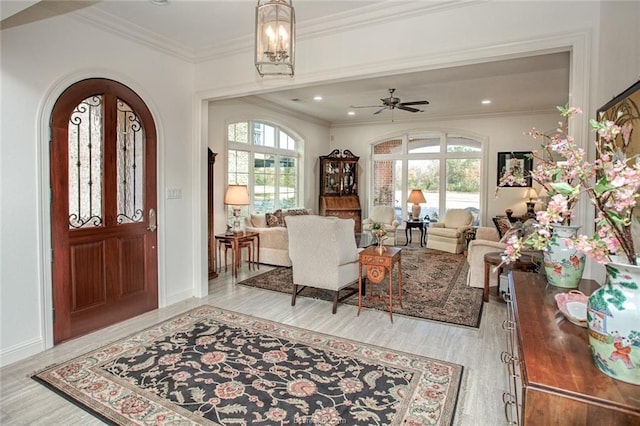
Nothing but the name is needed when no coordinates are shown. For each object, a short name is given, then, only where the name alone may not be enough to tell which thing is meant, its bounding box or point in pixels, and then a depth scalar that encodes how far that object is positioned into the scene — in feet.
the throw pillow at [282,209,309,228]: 23.15
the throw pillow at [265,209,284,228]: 21.48
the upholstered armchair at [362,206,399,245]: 26.54
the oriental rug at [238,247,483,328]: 12.95
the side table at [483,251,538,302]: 13.12
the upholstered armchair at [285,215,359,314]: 12.71
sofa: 19.69
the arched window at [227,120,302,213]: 21.55
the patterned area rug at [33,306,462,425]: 7.26
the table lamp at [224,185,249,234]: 18.58
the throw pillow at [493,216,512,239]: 18.21
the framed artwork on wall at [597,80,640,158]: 5.47
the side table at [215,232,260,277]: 18.04
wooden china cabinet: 29.19
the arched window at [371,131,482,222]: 27.71
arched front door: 10.32
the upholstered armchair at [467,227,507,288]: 15.04
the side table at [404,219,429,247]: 26.86
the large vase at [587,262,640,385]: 3.38
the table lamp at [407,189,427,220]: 27.45
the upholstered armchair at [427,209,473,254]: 24.04
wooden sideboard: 3.22
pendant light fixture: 7.07
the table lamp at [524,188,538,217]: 24.53
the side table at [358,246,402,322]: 12.20
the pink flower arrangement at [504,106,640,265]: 3.39
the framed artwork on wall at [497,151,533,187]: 25.27
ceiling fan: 18.71
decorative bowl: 4.89
